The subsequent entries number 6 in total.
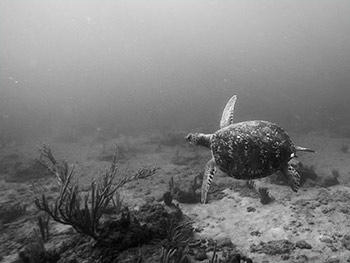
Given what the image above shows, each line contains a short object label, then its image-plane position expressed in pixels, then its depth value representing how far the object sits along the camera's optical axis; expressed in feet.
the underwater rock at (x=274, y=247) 13.52
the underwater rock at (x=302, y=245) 13.64
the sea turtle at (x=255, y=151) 10.89
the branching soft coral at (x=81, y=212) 11.67
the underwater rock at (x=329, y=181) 23.34
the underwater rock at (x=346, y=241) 13.49
